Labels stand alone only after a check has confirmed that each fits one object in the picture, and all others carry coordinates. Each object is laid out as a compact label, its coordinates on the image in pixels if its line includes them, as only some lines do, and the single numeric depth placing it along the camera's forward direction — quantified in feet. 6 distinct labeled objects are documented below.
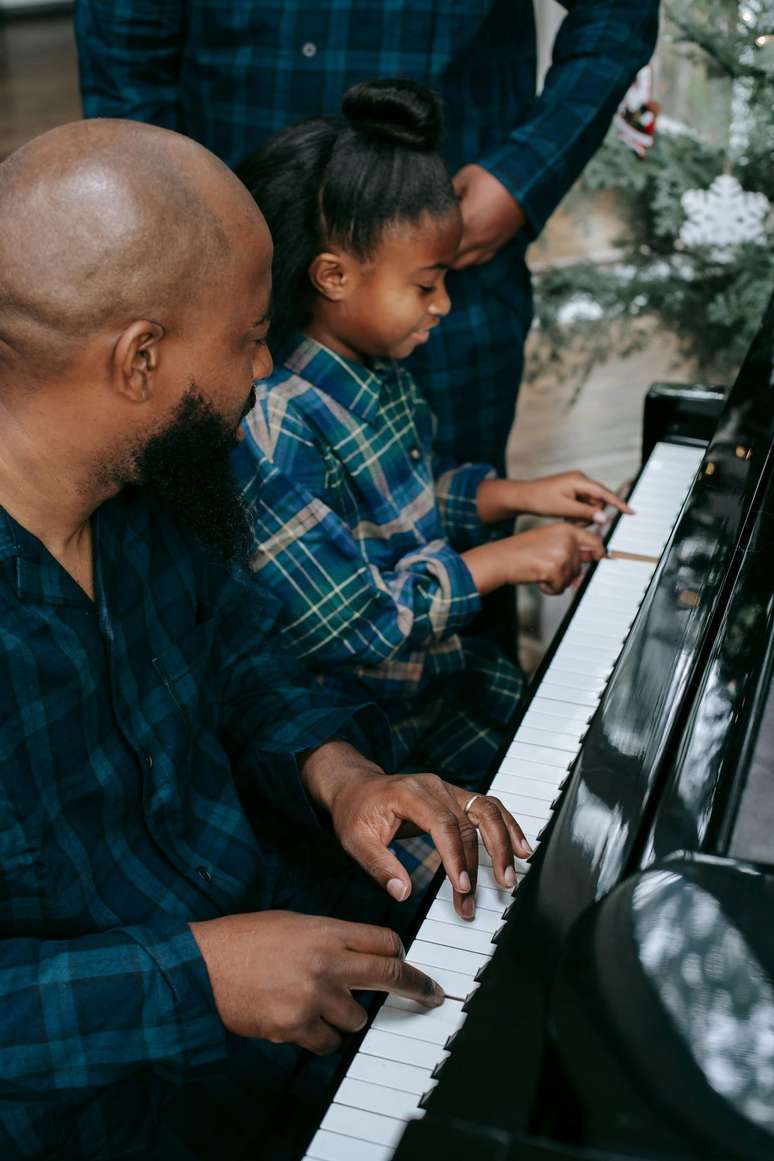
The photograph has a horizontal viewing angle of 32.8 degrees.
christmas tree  9.17
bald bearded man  3.43
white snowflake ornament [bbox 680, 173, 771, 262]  9.68
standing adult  6.47
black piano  2.22
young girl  5.40
